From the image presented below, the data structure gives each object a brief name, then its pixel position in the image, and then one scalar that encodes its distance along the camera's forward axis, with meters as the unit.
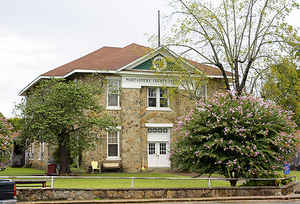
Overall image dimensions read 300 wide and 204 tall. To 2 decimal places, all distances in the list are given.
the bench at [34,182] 14.83
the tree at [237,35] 25.77
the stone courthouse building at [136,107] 30.50
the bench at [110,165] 29.78
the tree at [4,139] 19.72
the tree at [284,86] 25.69
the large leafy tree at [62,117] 24.23
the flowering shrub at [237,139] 17.42
